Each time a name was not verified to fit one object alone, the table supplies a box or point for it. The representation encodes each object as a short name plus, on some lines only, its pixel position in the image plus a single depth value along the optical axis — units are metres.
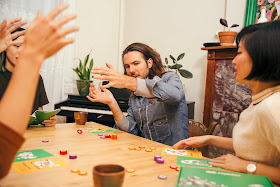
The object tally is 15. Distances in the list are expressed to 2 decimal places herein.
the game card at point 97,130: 1.69
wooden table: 0.83
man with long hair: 1.85
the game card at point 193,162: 1.04
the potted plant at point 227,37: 2.66
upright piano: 3.16
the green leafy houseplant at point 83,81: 3.40
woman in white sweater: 0.91
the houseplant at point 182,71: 3.09
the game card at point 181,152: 1.20
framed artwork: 2.55
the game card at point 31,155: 1.04
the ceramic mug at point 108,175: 0.65
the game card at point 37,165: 0.91
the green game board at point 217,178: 0.78
